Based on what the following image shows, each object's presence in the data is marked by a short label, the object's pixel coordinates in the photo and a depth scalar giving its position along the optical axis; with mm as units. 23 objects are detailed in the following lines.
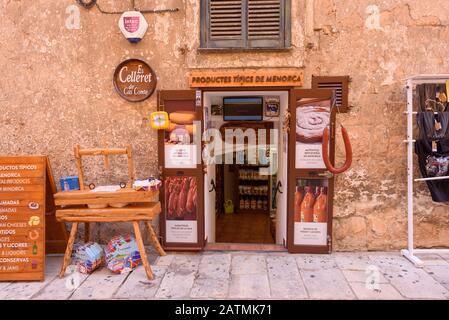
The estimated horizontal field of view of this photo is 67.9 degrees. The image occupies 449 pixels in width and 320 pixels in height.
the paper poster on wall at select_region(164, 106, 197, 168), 4938
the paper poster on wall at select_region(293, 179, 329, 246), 4840
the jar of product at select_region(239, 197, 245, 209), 9000
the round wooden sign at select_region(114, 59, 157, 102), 4918
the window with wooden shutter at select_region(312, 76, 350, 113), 4750
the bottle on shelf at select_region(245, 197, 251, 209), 8984
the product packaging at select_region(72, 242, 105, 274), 4312
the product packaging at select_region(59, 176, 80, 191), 4574
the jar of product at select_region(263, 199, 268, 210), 8914
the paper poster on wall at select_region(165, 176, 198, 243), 4980
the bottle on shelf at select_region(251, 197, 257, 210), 8969
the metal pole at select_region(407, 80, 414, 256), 4484
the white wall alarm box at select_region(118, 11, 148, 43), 4746
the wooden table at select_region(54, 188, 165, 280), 4223
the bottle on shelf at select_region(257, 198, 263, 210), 8961
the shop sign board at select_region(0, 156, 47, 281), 4066
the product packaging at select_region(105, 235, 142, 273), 4302
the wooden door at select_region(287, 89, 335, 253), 4758
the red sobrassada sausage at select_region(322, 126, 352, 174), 4258
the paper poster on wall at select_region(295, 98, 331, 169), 4758
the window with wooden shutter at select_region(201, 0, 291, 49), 4777
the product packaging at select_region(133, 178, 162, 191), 4346
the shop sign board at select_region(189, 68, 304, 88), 4734
